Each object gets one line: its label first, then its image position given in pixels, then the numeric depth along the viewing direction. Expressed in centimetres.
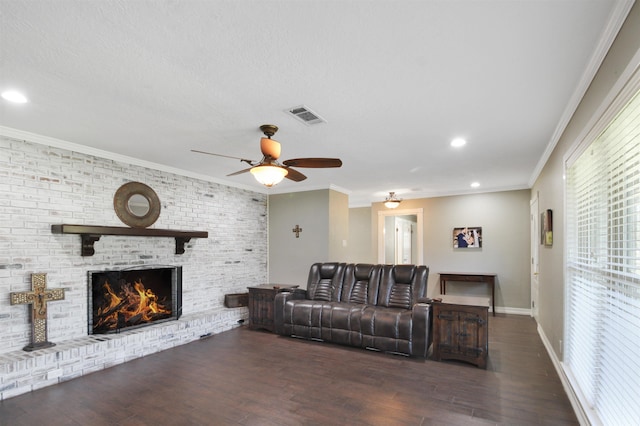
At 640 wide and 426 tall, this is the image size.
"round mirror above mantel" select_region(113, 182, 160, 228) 445
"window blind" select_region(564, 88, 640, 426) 170
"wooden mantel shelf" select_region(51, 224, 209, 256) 372
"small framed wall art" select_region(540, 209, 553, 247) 386
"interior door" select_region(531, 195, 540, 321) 557
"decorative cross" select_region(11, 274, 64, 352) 344
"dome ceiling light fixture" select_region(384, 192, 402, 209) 716
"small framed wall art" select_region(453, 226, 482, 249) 699
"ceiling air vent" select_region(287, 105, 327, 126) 289
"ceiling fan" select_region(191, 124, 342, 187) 315
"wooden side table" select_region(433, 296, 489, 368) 372
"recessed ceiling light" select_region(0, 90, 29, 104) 259
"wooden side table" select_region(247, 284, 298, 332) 533
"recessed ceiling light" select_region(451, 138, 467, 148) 376
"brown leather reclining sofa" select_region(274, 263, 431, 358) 412
